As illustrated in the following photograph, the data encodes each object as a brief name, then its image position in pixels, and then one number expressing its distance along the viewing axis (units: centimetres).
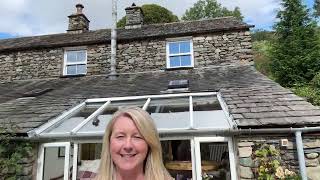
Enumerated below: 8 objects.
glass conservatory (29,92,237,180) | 462
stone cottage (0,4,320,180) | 444
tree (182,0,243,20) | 2559
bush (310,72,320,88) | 1145
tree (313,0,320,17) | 2202
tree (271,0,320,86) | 1250
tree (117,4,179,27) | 2252
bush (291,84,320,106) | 1006
